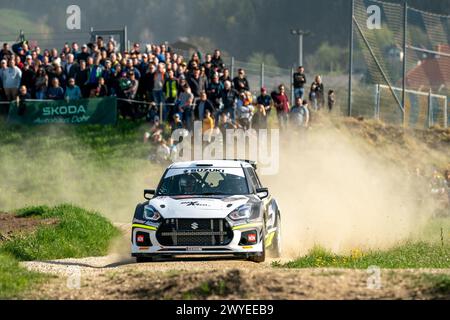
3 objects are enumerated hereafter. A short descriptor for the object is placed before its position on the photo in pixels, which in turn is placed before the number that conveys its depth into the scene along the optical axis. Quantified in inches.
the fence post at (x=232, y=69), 1444.4
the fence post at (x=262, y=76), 1461.9
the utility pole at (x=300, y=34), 2069.9
